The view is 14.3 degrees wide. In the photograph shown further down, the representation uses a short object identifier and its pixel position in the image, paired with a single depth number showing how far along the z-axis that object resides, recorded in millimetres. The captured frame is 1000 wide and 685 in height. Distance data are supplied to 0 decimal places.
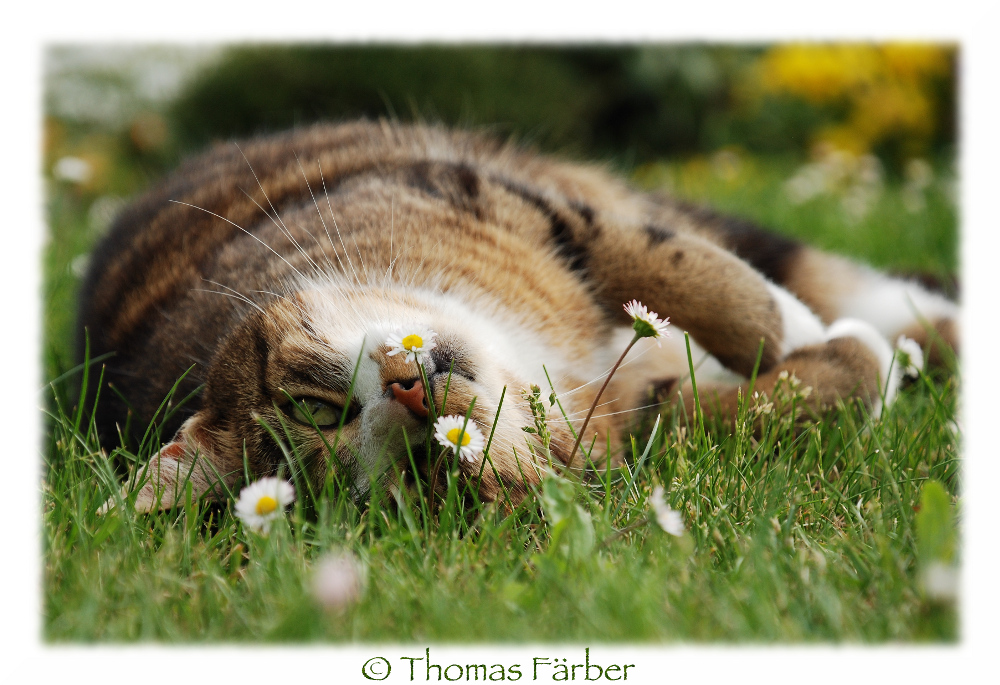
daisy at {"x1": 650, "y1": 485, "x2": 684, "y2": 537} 1496
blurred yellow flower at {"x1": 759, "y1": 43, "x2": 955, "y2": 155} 4757
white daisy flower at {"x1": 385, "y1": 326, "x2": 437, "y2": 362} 1553
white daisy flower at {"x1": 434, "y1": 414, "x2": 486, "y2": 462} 1531
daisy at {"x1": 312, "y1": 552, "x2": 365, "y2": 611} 1460
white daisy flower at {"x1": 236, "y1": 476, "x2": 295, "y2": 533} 1522
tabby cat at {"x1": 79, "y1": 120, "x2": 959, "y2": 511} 1583
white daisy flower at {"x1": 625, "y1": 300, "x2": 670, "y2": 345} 1529
